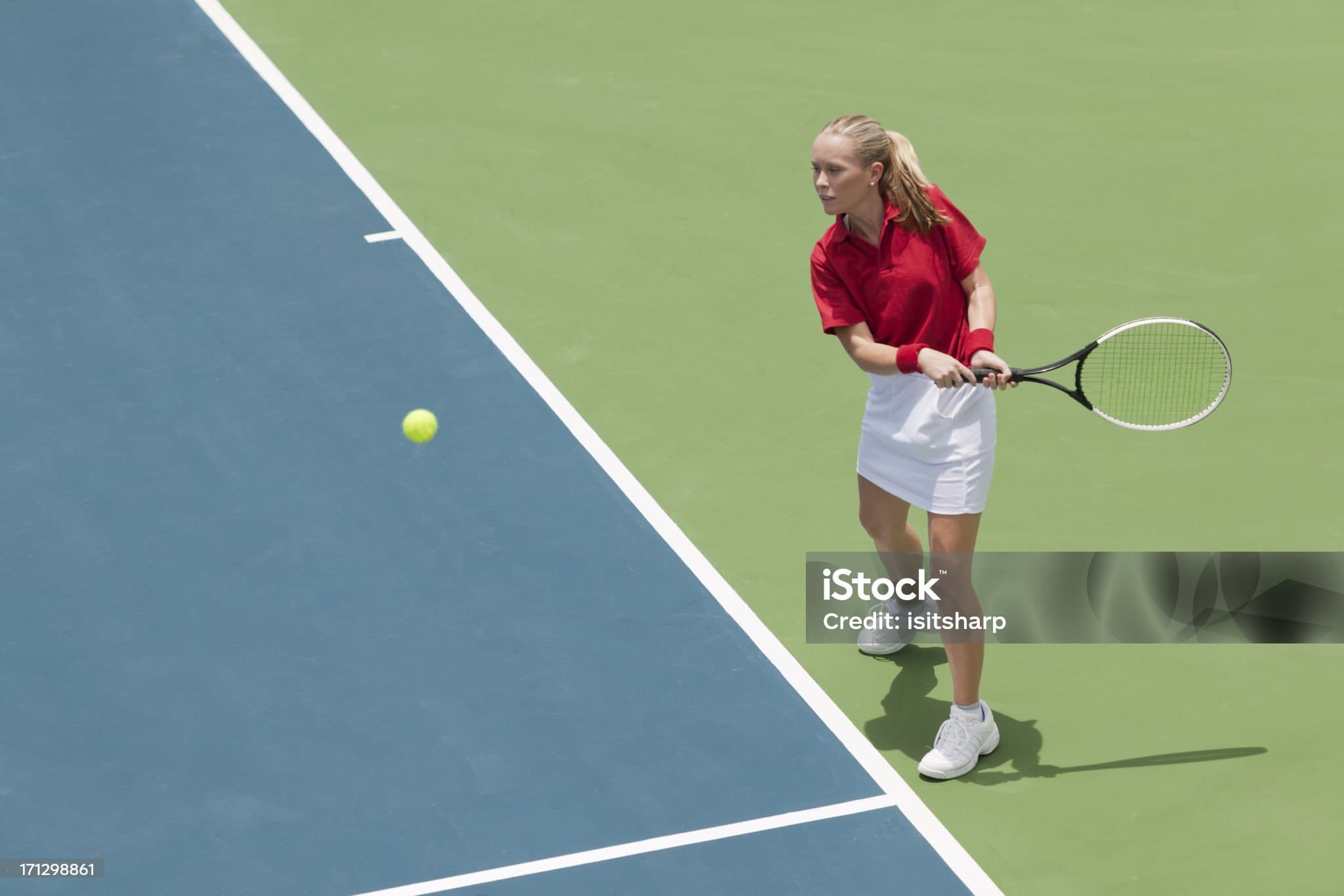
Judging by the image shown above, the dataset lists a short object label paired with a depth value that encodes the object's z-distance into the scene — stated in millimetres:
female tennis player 11898
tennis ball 16734
